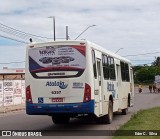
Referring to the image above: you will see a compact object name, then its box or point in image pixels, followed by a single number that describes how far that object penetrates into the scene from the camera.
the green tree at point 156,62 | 184.43
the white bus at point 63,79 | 14.65
